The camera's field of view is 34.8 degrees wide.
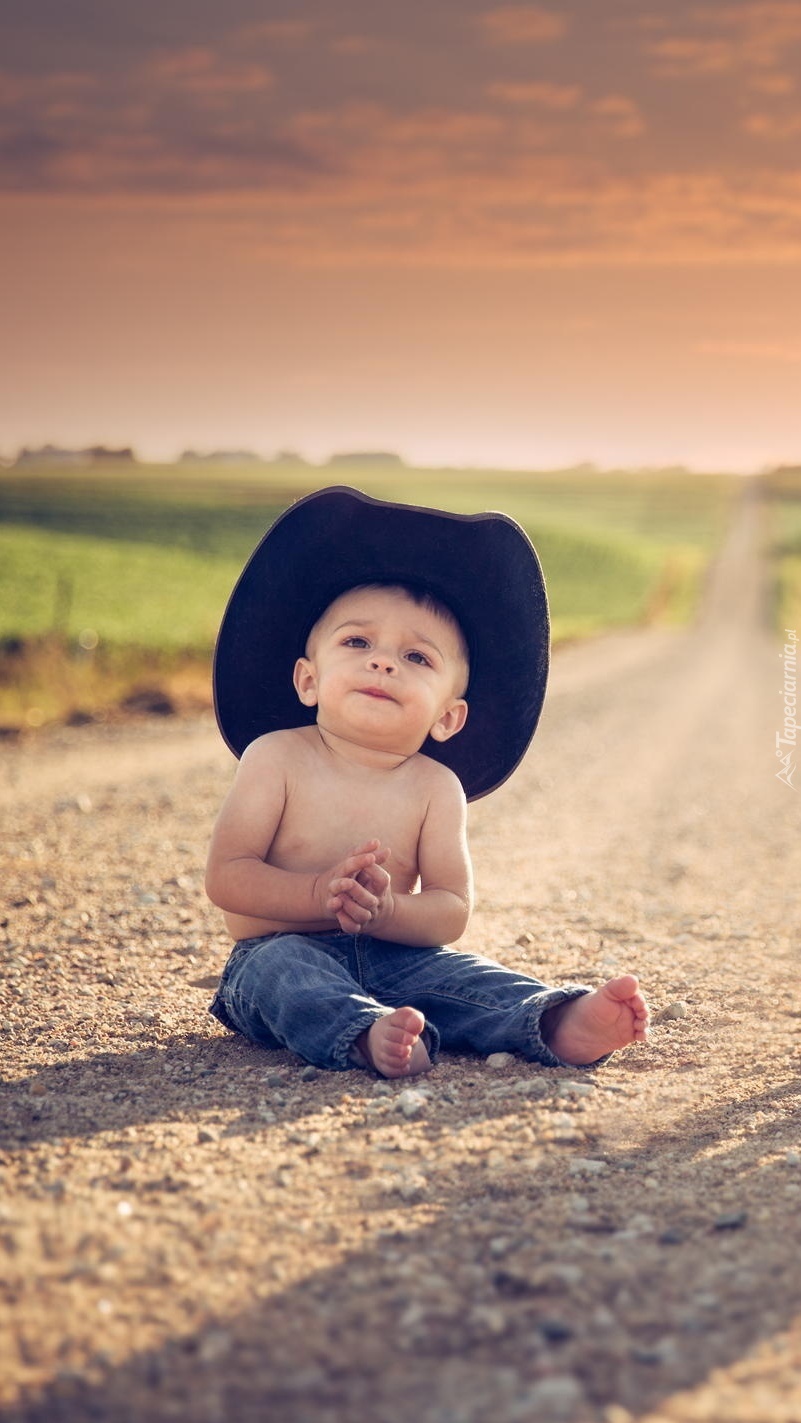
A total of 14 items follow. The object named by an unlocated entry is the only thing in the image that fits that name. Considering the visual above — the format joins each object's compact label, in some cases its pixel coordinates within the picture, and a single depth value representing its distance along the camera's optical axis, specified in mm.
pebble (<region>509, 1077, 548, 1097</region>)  3471
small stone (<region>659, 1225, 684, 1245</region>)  2611
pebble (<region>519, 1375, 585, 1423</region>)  1955
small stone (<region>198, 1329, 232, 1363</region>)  2092
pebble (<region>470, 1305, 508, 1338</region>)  2217
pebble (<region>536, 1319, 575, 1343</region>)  2197
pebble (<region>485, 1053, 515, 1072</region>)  3697
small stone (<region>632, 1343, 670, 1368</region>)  2119
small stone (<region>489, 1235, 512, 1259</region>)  2518
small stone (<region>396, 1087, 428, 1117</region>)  3262
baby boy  3625
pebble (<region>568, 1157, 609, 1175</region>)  2994
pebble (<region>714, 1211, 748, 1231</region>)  2695
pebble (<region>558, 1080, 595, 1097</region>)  3486
